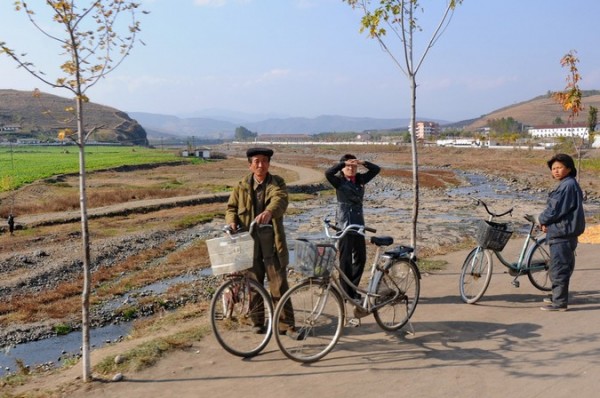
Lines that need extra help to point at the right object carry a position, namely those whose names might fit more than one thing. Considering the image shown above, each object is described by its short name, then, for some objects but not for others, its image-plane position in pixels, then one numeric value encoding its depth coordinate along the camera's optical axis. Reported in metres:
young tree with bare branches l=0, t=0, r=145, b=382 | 4.77
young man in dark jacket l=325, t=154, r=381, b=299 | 6.43
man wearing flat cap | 5.74
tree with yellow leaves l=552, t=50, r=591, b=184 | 12.24
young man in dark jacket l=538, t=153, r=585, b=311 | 6.74
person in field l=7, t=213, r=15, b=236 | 21.19
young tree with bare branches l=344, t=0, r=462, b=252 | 9.47
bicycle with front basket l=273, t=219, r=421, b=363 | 5.26
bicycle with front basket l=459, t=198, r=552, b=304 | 7.04
